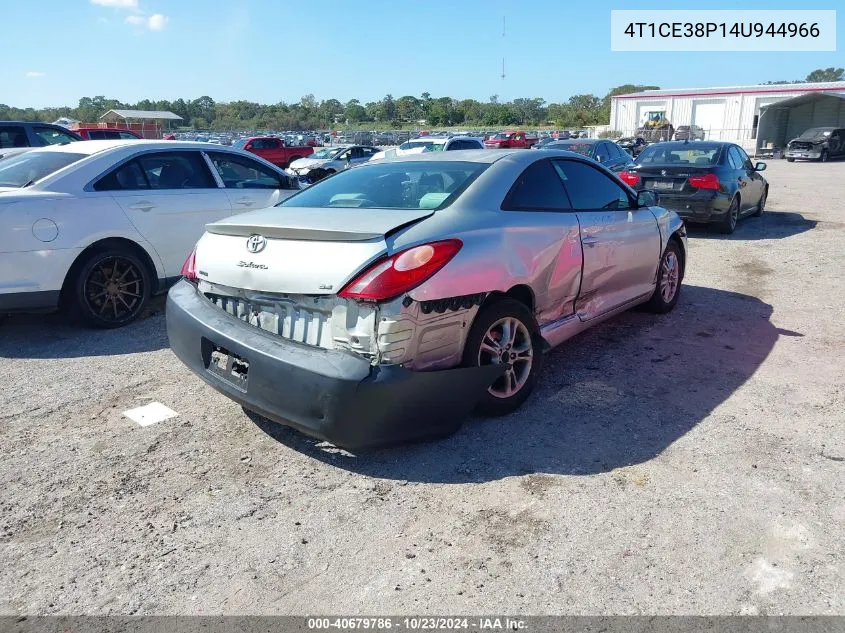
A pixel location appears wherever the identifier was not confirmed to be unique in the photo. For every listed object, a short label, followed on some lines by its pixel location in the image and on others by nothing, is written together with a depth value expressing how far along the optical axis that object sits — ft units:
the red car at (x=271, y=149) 99.50
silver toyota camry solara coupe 10.33
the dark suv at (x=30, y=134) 41.65
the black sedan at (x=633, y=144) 117.72
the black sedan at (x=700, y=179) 34.76
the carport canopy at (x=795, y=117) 141.79
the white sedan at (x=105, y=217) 17.37
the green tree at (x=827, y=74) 369.81
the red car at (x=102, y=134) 73.76
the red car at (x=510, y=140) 108.37
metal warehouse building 141.79
